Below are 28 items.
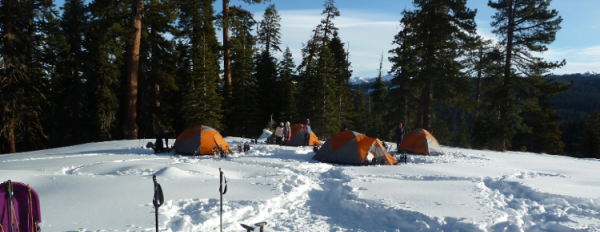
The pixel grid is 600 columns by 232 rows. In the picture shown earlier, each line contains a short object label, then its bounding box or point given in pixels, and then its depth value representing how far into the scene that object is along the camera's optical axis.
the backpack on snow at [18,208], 3.78
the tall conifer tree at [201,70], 23.75
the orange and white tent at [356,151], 11.36
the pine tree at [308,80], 28.55
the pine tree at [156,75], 22.05
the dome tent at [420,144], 14.29
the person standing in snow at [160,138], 12.80
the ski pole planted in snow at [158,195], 3.80
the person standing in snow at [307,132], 16.30
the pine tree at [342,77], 34.28
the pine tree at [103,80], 22.03
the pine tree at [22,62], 17.08
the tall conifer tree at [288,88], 30.02
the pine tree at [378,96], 39.38
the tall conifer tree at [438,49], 19.75
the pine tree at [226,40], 23.84
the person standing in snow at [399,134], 16.00
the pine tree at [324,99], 28.22
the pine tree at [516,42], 19.61
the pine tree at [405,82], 21.61
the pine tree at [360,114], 42.62
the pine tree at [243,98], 28.27
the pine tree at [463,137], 48.03
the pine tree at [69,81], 23.92
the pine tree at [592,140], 33.84
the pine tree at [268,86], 32.09
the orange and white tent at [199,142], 12.34
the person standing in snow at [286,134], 16.67
